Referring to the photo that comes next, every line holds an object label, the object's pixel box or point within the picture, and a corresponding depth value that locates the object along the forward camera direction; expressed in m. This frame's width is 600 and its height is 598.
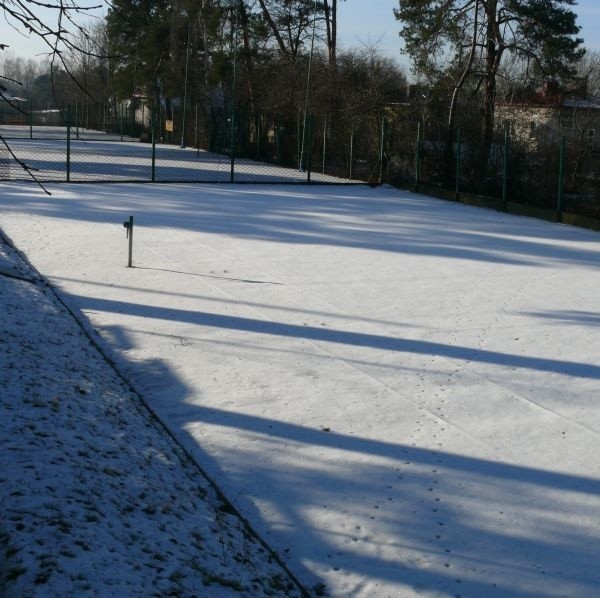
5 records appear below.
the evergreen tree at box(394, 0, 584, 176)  27.80
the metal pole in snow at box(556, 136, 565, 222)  19.72
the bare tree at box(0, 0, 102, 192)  5.45
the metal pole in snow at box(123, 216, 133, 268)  12.30
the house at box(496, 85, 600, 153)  23.47
